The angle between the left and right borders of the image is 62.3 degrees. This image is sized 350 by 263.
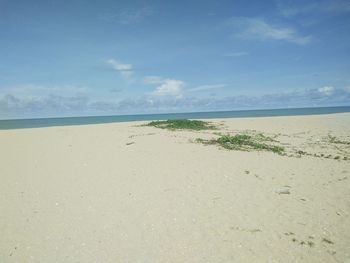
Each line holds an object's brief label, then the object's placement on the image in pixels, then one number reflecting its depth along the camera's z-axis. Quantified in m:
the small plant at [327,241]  5.35
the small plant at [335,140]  17.14
